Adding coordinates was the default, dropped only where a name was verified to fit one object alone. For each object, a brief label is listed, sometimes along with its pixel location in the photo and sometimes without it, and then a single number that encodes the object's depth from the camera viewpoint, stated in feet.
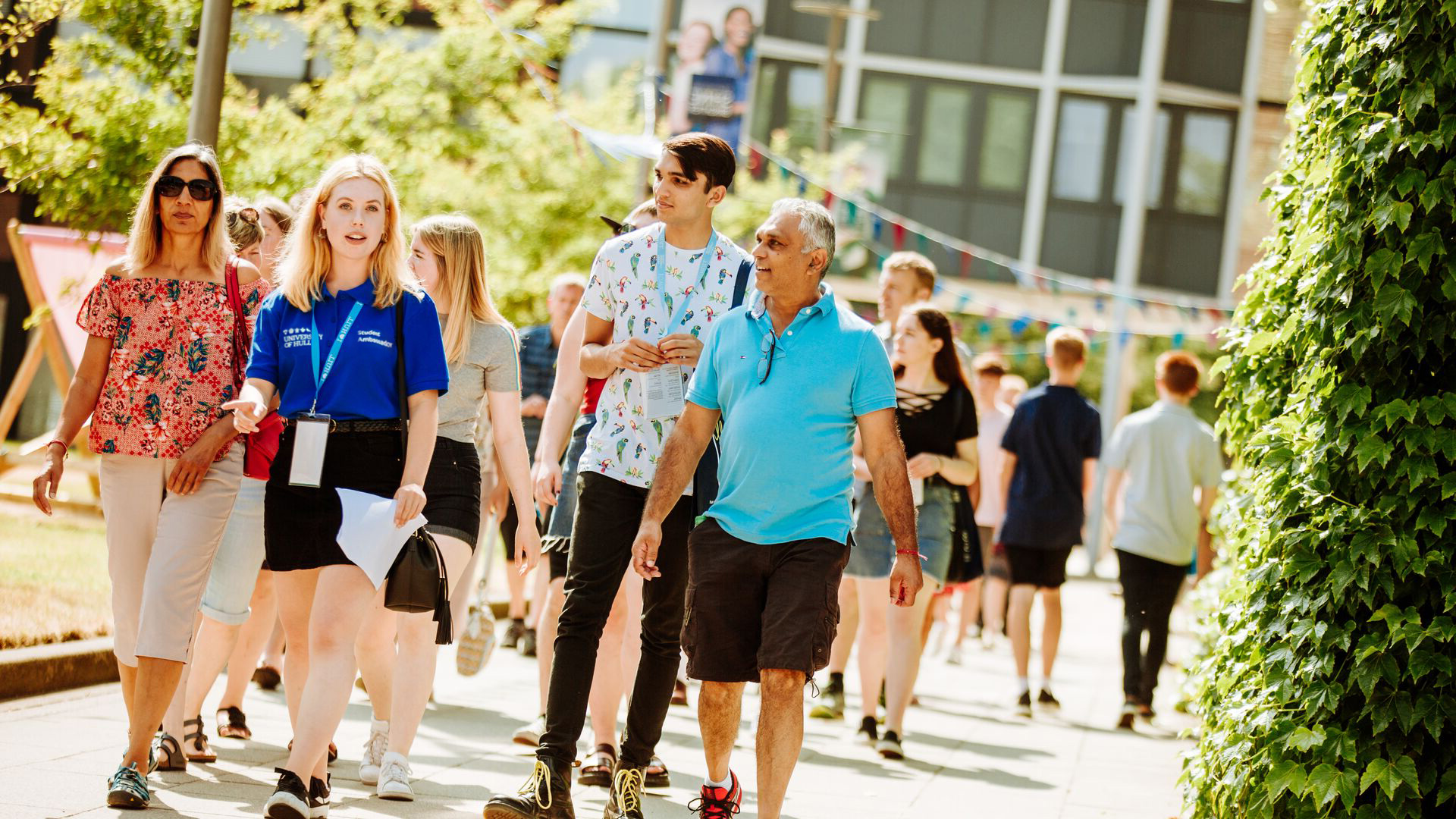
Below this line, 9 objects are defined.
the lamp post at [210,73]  54.29
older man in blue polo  32.99
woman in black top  51.72
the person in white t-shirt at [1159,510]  65.67
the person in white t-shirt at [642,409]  35.53
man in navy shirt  66.90
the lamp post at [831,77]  152.87
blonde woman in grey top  37.73
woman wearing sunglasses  35.45
